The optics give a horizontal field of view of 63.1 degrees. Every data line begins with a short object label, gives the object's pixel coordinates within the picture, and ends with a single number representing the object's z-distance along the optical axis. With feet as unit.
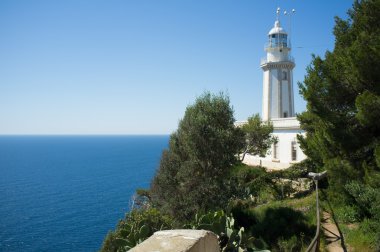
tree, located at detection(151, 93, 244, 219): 54.80
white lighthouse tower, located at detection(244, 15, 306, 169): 128.16
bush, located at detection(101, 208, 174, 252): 37.09
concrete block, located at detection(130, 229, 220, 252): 14.21
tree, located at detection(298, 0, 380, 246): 35.50
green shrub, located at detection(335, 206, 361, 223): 40.64
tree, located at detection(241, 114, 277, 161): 75.00
